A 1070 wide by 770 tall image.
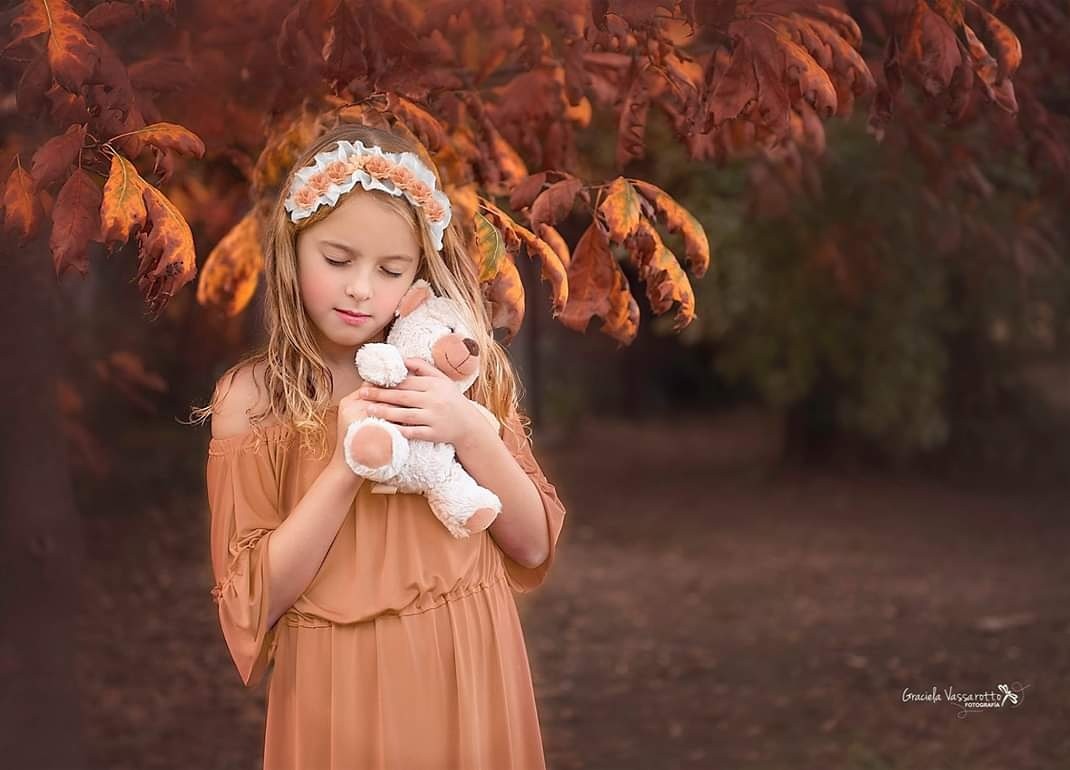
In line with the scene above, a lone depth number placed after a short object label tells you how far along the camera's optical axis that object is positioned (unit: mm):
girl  1924
